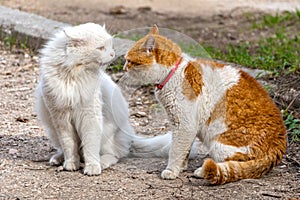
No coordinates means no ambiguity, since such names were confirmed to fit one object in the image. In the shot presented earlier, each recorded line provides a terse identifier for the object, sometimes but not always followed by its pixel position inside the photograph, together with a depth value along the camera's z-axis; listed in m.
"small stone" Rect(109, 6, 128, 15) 17.45
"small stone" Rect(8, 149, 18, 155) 8.70
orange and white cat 7.65
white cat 7.83
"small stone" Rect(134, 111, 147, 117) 10.22
